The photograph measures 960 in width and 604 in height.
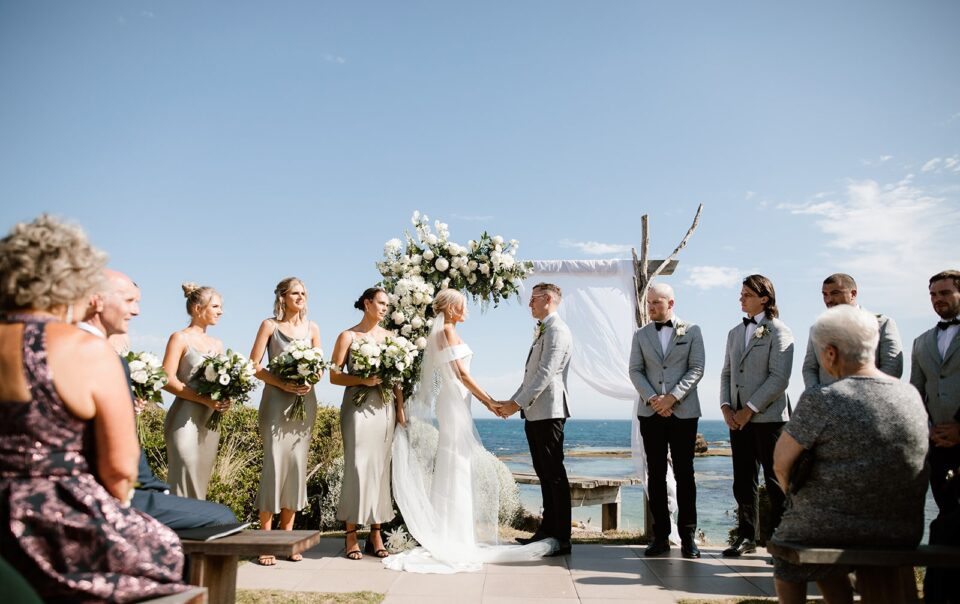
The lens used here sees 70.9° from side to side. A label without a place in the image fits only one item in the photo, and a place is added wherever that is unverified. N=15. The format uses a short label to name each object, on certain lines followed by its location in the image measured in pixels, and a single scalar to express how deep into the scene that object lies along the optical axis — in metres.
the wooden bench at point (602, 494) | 8.88
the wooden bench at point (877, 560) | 2.89
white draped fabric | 7.42
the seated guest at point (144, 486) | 3.11
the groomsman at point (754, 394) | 5.81
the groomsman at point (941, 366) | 4.56
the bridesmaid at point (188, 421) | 5.16
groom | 6.11
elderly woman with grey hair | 2.98
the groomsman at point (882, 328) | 5.22
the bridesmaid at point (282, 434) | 5.63
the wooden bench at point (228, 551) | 3.08
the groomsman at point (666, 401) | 6.04
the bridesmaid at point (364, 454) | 5.83
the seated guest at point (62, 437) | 2.26
